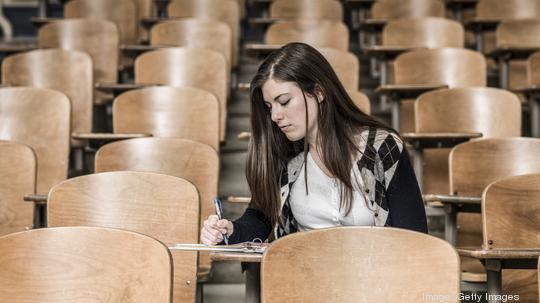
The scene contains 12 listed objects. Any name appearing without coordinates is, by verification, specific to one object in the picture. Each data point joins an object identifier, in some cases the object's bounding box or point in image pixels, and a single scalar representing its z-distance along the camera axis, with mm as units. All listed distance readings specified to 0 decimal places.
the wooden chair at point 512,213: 4236
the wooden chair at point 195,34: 6561
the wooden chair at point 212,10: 7246
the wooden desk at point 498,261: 3857
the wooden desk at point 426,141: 5027
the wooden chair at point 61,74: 5785
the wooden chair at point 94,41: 6393
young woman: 4013
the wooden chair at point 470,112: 5341
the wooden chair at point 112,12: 7184
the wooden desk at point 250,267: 3760
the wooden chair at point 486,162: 4700
